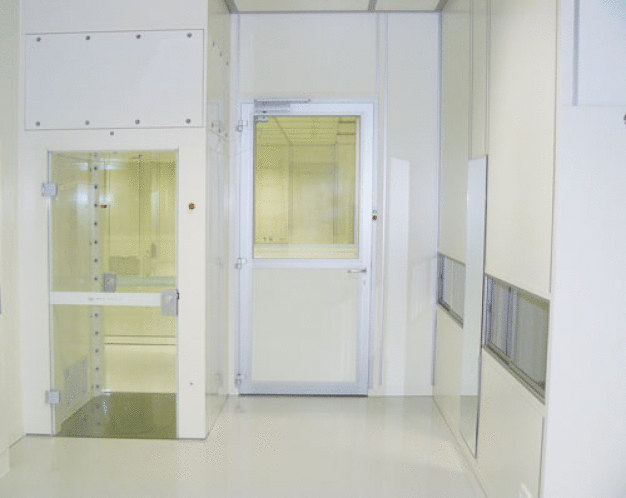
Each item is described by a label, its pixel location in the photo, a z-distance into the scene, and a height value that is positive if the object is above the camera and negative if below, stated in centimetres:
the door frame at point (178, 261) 365 -26
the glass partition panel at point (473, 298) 314 -42
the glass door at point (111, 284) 379 -43
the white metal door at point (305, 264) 460 -33
